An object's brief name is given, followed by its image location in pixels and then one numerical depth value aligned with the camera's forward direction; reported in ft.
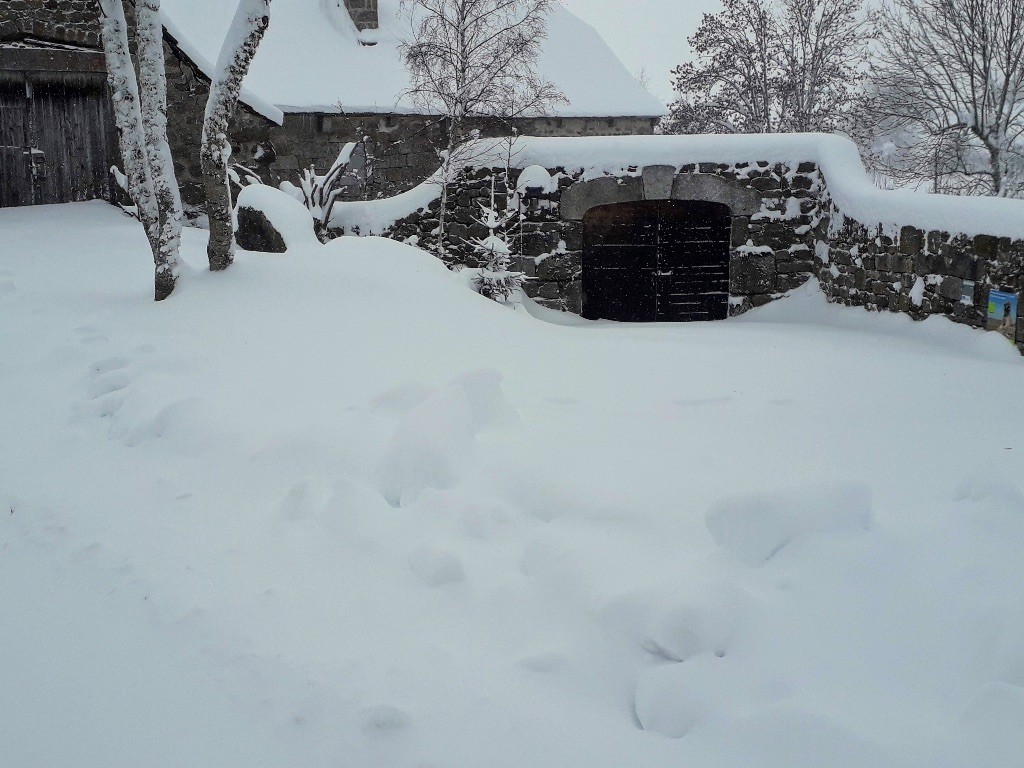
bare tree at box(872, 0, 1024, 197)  50.11
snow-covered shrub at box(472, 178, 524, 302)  29.32
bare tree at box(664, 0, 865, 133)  61.16
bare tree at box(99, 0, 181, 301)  19.99
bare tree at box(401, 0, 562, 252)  46.14
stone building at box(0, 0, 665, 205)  40.50
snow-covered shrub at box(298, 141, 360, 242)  34.53
